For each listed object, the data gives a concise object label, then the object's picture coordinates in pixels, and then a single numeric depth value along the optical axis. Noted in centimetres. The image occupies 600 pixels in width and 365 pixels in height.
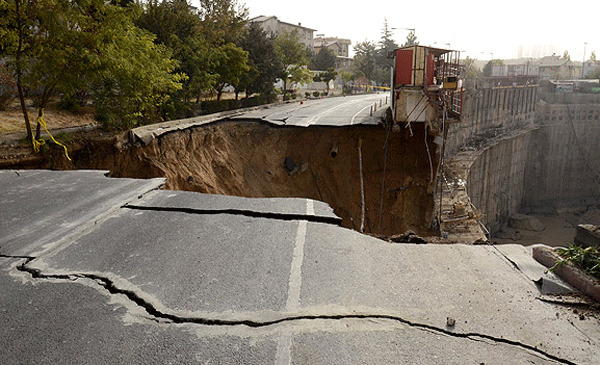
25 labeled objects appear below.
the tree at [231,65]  2305
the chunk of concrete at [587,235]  423
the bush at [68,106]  1712
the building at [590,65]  10712
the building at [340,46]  8362
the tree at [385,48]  7288
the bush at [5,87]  1208
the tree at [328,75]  4897
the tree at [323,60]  5734
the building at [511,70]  7402
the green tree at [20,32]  986
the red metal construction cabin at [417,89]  1692
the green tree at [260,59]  2817
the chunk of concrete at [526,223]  3356
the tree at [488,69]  7649
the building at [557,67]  8808
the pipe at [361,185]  1800
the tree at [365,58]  6619
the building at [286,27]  6681
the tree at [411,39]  7819
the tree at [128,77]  1112
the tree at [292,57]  3522
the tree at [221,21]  2395
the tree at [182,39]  1905
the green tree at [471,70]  6118
